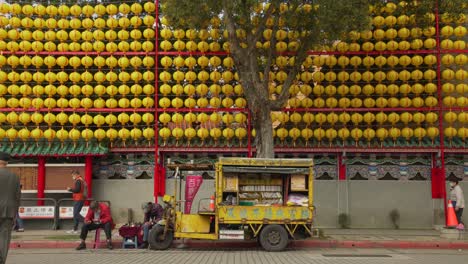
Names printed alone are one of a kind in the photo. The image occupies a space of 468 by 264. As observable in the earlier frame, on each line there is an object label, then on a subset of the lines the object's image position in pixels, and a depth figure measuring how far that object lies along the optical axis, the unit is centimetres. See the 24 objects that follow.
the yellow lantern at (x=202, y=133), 1678
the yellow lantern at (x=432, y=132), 1664
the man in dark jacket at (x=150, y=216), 1304
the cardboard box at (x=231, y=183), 1313
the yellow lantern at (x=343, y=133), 1684
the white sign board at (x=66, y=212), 1630
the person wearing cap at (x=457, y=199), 1518
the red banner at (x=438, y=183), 1683
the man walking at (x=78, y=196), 1502
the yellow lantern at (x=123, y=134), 1692
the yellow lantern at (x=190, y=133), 1680
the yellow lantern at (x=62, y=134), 1686
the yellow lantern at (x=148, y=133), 1694
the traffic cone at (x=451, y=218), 1450
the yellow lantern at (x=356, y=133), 1684
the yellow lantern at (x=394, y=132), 1673
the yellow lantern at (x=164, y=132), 1692
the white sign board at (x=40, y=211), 1622
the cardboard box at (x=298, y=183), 1319
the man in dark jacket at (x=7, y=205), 774
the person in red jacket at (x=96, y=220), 1297
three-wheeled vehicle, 1270
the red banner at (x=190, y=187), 1317
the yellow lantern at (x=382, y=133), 1675
